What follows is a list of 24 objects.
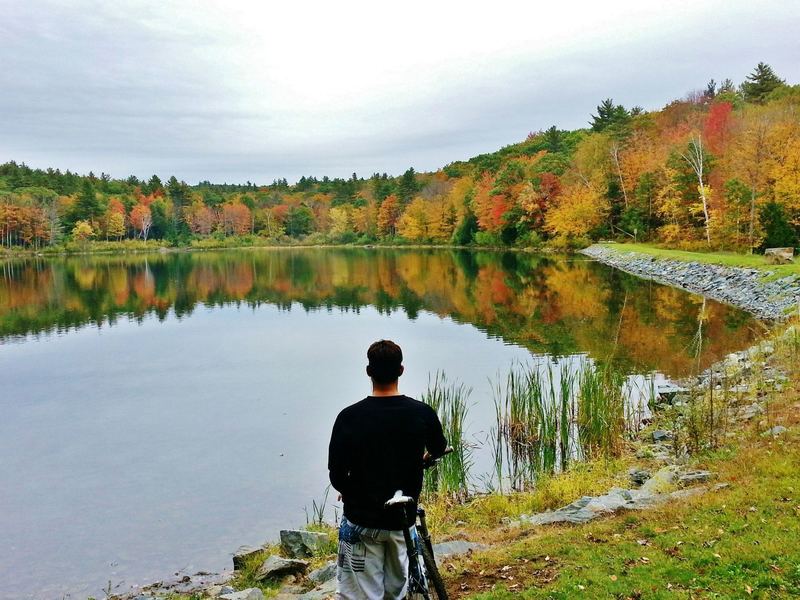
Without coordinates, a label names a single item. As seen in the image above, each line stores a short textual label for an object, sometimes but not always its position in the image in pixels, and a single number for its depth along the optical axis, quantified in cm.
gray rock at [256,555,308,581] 721
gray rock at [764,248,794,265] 2793
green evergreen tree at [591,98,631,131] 8384
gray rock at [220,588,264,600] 647
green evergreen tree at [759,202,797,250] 3256
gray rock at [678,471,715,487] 749
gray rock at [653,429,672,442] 1059
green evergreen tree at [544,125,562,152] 9361
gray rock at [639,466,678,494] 754
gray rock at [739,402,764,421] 984
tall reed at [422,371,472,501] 970
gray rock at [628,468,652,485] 868
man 386
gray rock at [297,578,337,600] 620
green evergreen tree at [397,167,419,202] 10838
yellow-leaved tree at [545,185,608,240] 5944
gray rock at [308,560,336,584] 689
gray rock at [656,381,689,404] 1301
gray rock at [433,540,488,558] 646
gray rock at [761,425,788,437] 831
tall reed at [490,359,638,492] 1066
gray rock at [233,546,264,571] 797
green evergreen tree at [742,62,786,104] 6800
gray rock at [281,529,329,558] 790
